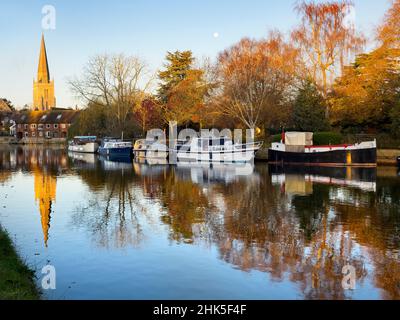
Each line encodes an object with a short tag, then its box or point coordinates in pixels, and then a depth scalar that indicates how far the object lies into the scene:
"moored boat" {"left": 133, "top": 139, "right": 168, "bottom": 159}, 50.63
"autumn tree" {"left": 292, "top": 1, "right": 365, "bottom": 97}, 41.41
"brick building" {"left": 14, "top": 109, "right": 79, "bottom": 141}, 121.56
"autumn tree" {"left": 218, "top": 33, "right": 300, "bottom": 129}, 45.22
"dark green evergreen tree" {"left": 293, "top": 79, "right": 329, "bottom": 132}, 41.00
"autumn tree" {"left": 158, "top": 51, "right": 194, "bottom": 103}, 63.62
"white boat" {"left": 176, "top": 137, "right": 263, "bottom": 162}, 41.59
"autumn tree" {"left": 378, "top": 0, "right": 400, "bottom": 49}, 39.00
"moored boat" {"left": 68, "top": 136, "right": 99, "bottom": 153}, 65.94
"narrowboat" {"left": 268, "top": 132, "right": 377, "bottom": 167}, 35.16
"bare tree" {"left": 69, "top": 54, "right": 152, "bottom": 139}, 61.81
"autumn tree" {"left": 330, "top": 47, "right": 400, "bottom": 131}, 39.62
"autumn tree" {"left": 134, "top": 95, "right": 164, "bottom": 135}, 61.66
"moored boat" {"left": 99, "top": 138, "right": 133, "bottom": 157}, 55.78
